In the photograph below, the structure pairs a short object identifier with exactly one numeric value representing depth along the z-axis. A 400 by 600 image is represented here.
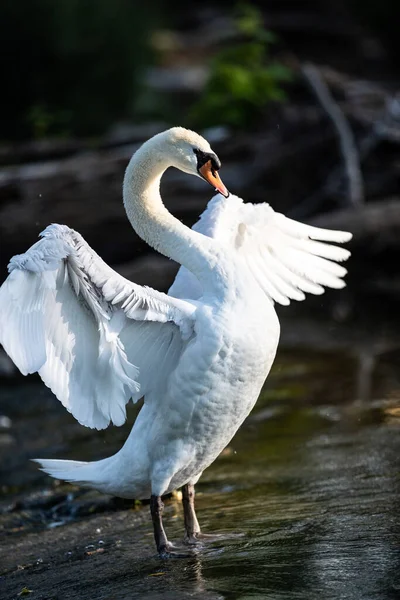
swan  9.35
